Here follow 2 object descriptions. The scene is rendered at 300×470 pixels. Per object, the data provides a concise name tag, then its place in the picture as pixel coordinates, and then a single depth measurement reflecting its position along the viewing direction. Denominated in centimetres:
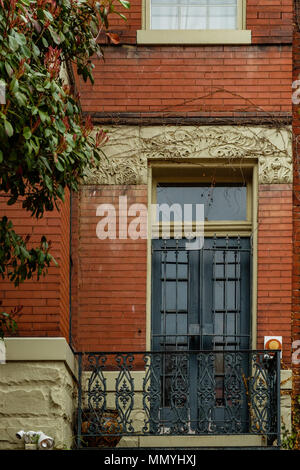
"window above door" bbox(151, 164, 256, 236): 1183
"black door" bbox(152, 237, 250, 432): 1127
